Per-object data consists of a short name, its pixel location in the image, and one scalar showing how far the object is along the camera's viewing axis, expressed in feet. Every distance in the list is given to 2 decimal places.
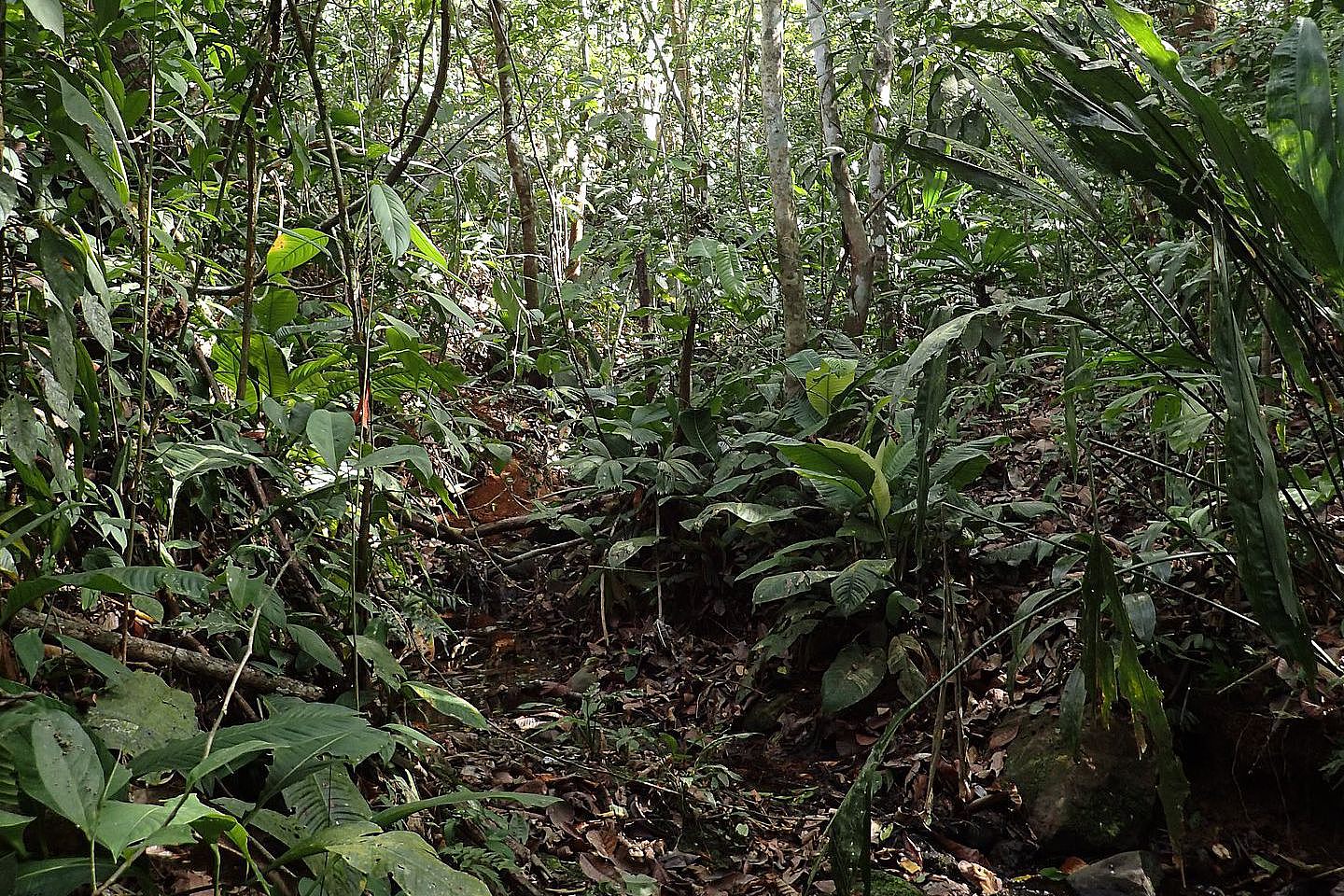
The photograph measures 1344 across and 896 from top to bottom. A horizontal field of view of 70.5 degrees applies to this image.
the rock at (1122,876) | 7.43
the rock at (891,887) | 7.37
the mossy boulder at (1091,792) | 8.18
